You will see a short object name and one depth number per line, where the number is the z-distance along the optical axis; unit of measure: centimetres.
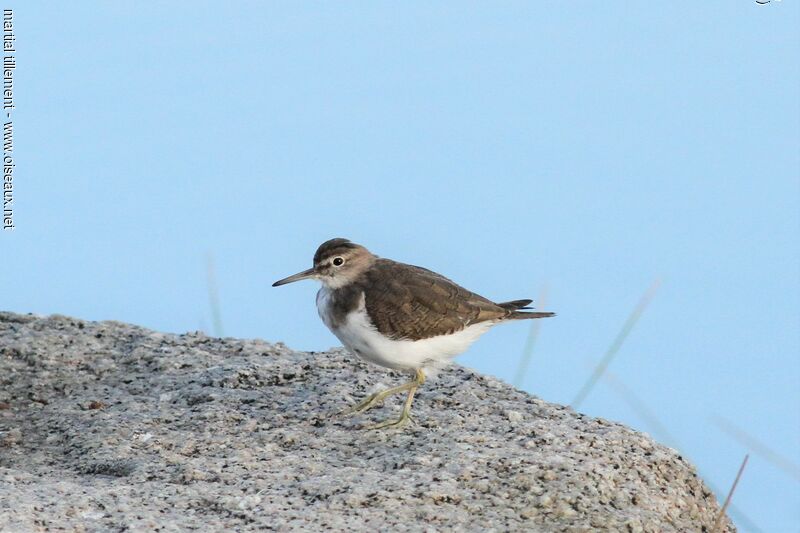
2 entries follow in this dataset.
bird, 1485
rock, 1256
